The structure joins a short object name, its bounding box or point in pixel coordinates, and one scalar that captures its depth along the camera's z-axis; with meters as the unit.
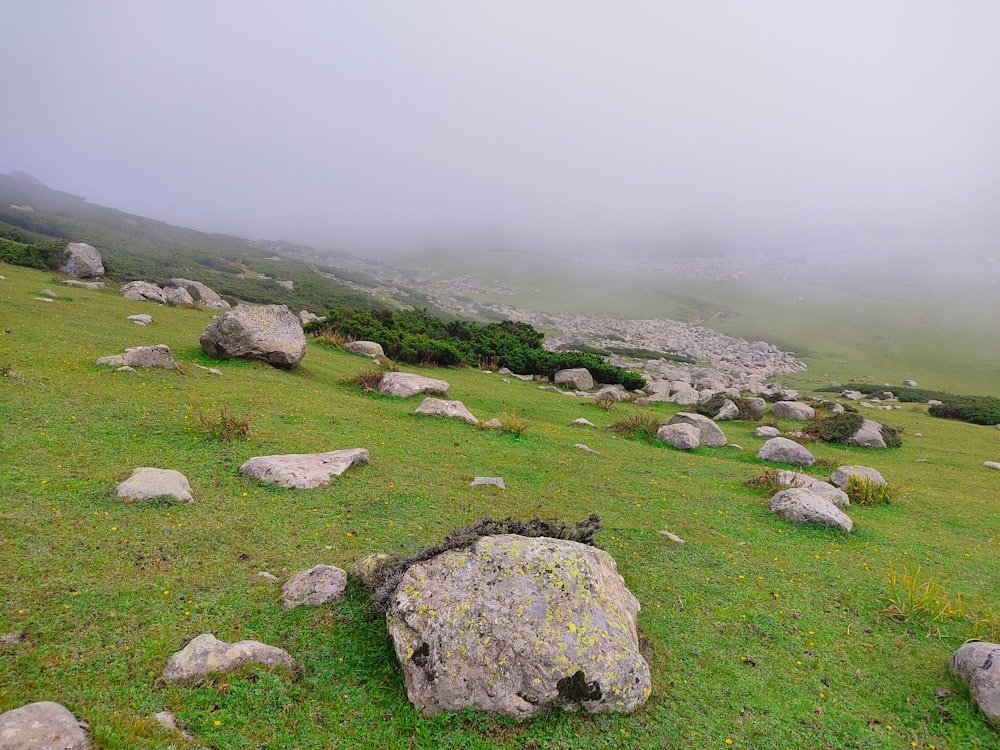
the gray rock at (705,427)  23.44
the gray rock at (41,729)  4.32
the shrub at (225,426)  13.52
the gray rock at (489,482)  13.64
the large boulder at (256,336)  21.91
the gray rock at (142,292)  36.47
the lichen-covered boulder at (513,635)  6.07
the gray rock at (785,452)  20.81
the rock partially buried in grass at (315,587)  7.59
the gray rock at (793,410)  33.03
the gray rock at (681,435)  22.03
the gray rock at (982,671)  6.76
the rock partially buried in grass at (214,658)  5.85
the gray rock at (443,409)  19.69
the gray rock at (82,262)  40.75
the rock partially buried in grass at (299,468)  11.50
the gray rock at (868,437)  25.94
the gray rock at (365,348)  32.41
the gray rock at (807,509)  13.28
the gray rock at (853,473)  17.33
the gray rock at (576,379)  37.28
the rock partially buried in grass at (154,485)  9.58
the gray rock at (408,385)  22.41
